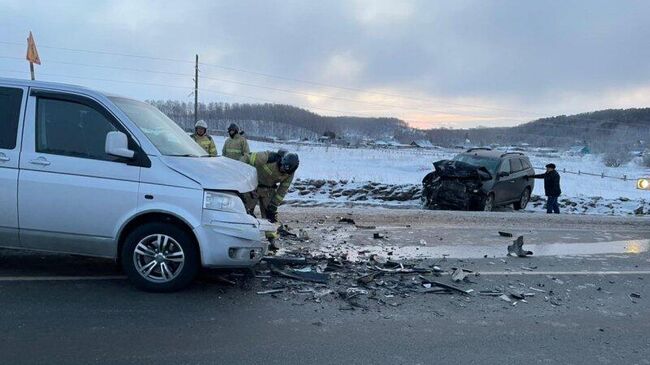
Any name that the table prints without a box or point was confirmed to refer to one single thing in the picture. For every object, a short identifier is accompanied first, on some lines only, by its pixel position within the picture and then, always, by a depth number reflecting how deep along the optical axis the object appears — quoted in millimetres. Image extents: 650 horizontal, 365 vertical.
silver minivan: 4656
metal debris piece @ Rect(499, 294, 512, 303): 5305
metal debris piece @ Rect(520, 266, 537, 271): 6559
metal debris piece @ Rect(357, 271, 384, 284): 5492
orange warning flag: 7852
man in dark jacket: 13539
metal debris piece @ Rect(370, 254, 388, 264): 6436
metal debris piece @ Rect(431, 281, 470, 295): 5453
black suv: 12984
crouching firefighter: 6996
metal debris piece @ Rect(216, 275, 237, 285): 5242
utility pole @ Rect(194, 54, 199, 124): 34375
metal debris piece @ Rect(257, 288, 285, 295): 5055
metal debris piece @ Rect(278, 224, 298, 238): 7681
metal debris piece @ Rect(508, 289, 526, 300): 5419
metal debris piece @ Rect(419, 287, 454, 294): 5406
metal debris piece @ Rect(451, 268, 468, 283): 5846
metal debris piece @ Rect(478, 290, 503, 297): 5448
